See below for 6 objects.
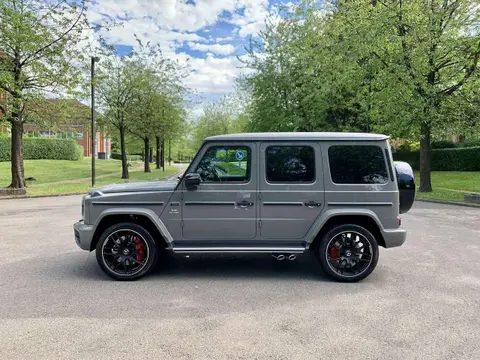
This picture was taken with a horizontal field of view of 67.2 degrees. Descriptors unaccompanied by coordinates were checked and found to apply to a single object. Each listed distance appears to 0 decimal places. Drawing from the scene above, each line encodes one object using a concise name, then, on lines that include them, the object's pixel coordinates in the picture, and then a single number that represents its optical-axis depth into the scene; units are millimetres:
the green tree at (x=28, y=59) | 15125
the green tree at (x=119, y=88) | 25547
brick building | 16953
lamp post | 18759
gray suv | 4801
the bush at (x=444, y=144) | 30652
